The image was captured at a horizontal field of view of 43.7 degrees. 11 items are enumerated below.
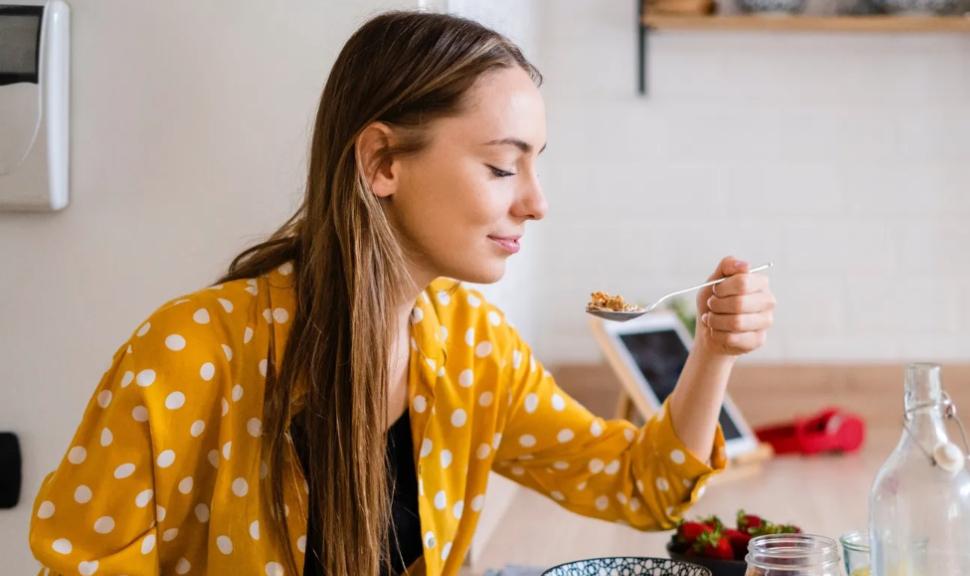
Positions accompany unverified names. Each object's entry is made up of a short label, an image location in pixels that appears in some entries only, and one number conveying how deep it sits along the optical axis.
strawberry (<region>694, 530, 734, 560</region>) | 1.24
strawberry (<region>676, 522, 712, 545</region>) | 1.30
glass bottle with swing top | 0.95
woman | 1.20
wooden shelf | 2.35
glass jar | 0.95
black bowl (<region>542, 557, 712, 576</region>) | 1.12
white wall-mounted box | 1.48
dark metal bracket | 2.45
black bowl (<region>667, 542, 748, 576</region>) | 1.22
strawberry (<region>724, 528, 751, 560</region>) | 1.27
